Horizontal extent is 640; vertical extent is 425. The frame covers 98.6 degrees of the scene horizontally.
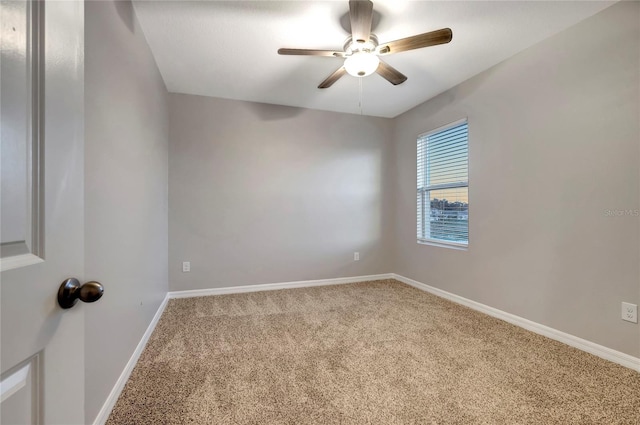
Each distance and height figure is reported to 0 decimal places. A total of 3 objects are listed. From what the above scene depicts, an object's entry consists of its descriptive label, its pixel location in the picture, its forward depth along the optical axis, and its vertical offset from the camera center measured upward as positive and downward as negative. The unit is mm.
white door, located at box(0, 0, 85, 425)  419 +5
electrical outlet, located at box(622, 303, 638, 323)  1787 -659
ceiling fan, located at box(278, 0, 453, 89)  1690 +1158
